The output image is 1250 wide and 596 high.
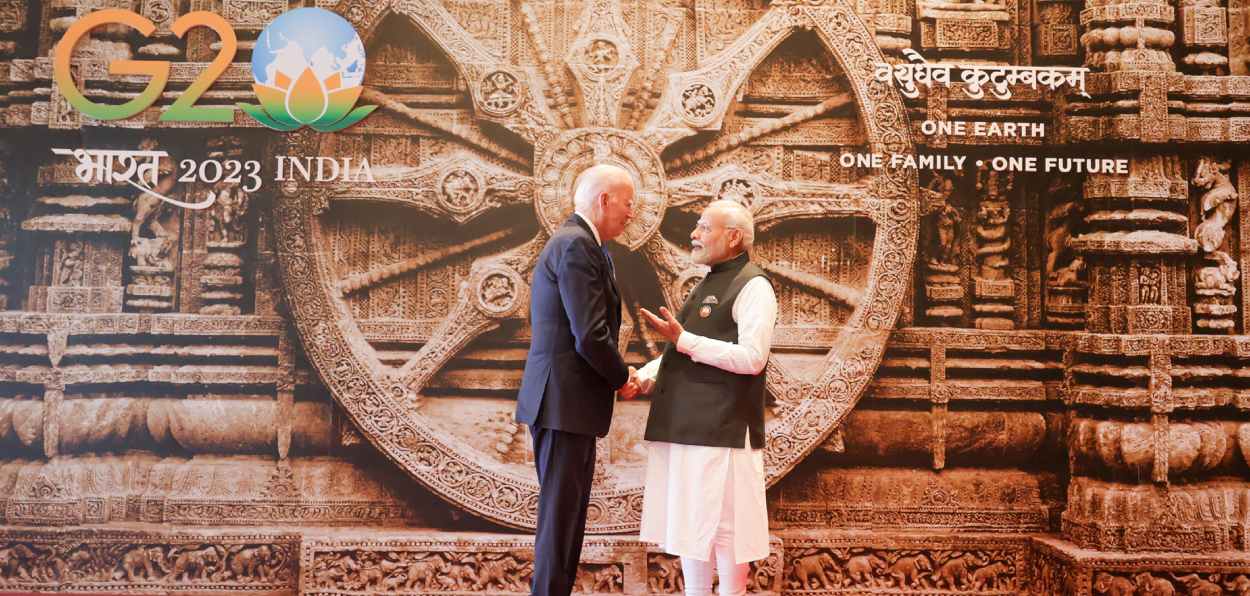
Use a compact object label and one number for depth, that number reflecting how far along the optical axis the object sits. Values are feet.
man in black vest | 9.42
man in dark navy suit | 9.30
